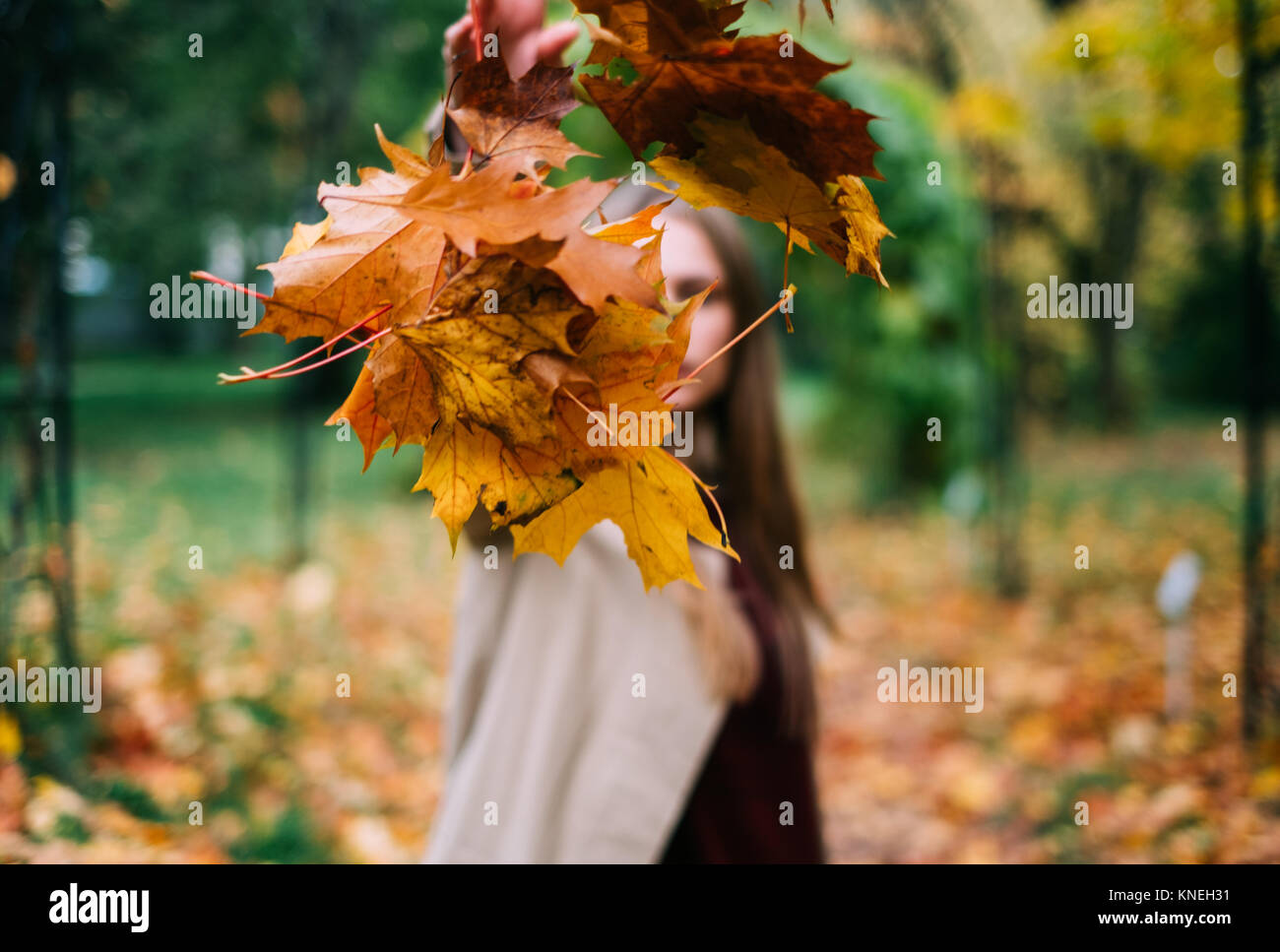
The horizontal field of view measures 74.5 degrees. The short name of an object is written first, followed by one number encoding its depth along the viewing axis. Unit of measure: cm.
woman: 171
